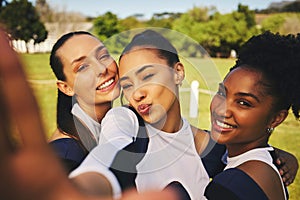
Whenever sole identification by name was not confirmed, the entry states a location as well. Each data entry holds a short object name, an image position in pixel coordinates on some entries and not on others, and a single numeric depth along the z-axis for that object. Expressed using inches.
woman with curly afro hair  49.5
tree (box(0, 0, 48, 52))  530.7
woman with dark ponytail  52.7
